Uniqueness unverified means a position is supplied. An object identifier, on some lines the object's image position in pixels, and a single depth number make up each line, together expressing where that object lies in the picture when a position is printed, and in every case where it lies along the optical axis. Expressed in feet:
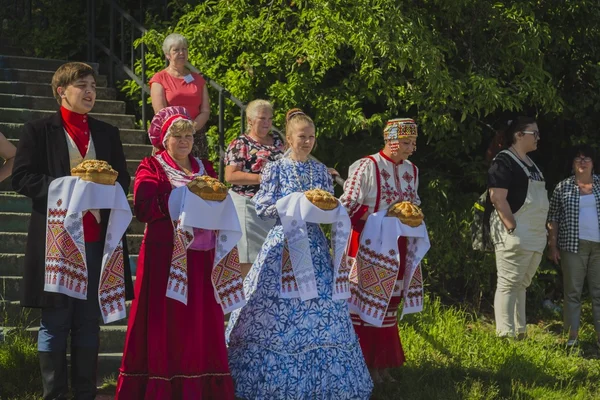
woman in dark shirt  41.11
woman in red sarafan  28.99
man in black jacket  27.98
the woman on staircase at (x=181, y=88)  39.94
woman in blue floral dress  30.57
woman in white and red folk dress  33.79
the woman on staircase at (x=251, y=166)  35.67
